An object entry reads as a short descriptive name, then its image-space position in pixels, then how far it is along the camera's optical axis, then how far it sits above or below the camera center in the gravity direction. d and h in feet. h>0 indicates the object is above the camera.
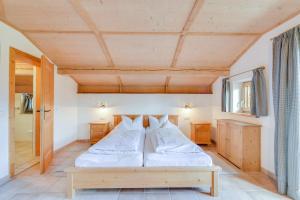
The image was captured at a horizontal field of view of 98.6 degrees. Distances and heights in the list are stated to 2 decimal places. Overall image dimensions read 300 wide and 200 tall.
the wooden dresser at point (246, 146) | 7.89 -2.84
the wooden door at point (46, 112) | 7.54 -0.67
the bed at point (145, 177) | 5.76 -3.45
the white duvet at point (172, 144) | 6.39 -2.27
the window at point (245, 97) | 10.00 +0.28
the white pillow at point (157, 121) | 11.81 -1.96
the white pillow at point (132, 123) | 11.44 -2.05
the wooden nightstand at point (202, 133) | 12.32 -3.12
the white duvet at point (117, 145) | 6.44 -2.32
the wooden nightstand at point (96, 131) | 12.32 -2.92
